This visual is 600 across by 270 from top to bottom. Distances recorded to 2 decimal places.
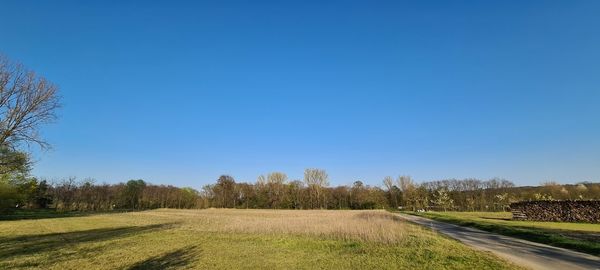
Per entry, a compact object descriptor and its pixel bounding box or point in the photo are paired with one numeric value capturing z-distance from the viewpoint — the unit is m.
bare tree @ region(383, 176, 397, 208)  95.95
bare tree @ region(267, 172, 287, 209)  104.11
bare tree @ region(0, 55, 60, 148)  19.27
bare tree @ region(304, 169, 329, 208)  105.44
